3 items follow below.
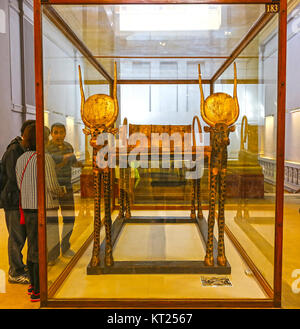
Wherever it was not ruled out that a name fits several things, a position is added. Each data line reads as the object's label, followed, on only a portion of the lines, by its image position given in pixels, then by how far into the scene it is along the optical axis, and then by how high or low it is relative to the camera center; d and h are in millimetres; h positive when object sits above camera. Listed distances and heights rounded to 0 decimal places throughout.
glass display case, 2545 -94
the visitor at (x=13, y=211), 2748 -636
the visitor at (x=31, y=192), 2592 -416
